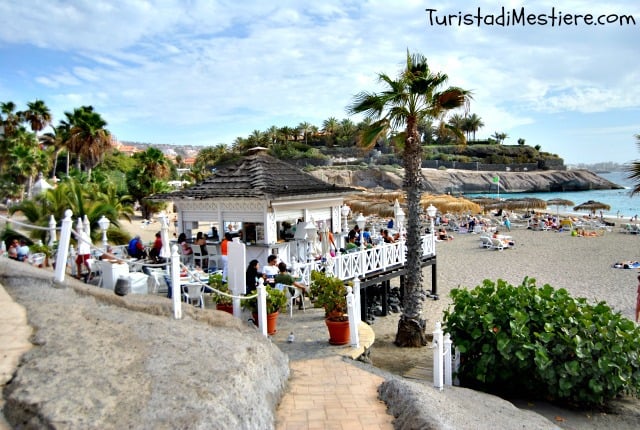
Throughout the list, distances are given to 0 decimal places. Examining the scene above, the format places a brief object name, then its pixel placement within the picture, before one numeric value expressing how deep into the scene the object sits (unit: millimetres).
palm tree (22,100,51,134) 47469
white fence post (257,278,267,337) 7770
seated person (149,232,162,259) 11664
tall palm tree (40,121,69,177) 41125
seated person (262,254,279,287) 10258
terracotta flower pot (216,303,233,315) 8578
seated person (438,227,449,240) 32875
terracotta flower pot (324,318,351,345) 7875
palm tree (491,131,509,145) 109438
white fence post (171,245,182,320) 6516
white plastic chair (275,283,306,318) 9828
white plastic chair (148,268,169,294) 10008
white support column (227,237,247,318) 8320
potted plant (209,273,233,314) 8578
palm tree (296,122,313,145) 94312
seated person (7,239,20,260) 12055
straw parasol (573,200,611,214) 45222
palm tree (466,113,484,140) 106619
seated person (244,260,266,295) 9695
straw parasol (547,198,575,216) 48291
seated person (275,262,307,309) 9898
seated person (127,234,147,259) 12430
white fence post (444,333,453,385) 7359
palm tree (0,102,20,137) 44322
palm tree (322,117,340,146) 92812
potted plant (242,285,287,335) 8211
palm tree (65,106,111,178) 37269
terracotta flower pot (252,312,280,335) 8295
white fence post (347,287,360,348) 7723
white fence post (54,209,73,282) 6979
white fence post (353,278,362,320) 8809
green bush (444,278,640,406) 7414
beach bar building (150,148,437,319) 12034
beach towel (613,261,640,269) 20797
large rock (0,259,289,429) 3740
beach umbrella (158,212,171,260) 11000
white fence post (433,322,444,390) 6887
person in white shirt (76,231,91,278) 10500
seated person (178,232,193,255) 12336
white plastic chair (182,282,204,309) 9224
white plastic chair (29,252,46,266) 11688
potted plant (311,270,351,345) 7906
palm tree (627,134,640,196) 10883
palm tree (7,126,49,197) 38469
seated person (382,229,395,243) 16672
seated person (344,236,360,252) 13983
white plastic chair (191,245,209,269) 12415
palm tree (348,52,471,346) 10148
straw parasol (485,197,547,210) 48156
